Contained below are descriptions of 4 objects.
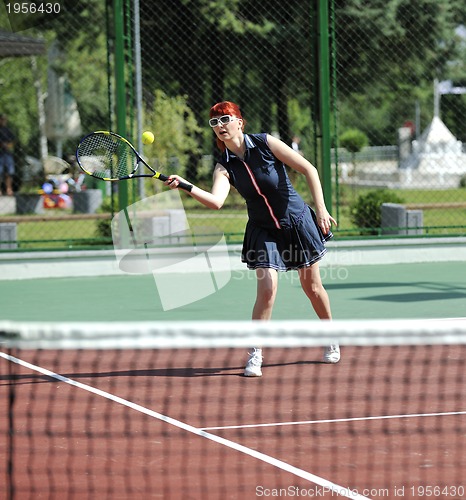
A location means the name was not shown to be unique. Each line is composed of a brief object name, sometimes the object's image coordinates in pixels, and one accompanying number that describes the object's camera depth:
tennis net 8.62
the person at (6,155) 33.78
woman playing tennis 13.07
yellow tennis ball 15.24
